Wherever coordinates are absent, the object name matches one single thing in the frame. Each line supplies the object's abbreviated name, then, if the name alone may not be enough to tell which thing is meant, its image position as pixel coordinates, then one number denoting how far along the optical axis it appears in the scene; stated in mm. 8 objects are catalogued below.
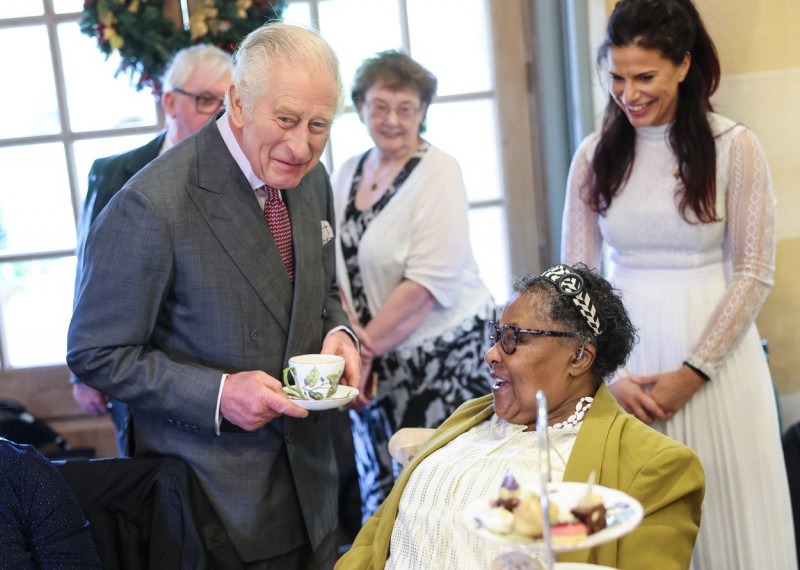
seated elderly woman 1706
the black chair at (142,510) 1848
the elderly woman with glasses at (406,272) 2904
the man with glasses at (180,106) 2871
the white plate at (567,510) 1124
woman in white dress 2309
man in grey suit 1863
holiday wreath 3316
